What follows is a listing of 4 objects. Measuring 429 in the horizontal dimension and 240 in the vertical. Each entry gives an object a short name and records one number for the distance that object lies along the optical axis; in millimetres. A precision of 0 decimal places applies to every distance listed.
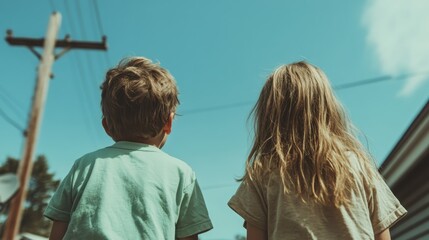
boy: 1705
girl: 1675
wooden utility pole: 8547
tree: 40469
